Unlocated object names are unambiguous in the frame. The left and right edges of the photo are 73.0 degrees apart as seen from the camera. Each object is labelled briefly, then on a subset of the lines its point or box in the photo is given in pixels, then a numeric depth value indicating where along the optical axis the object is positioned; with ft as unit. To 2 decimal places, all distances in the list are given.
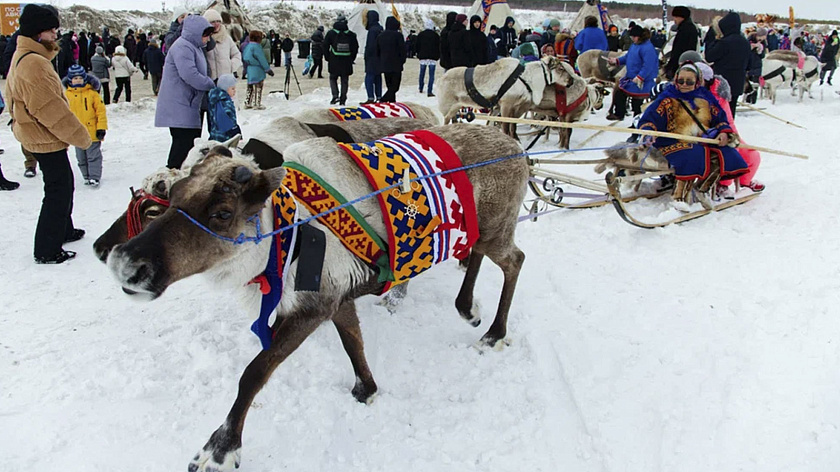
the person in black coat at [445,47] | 42.16
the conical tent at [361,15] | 62.54
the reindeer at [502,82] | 30.22
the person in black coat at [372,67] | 40.29
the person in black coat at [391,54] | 38.65
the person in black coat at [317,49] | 59.88
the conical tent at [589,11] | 49.83
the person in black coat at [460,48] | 37.88
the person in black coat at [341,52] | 40.88
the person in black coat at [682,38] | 29.79
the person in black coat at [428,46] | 47.11
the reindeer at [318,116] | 15.88
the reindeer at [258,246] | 7.47
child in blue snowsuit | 19.63
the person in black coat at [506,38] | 53.36
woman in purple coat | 20.40
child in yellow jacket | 22.24
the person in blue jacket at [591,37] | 42.37
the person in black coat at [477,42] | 37.83
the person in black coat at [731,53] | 27.20
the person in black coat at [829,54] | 60.39
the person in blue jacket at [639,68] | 33.73
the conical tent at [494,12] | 59.11
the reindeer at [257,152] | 10.02
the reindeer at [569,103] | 31.78
